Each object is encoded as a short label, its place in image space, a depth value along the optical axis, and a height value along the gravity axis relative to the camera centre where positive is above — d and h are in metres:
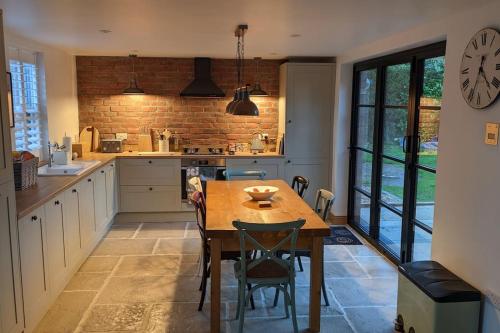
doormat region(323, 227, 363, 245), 5.18 -1.46
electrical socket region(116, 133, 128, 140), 6.29 -0.34
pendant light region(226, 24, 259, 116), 3.85 +0.06
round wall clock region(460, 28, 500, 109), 2.67 +0.27
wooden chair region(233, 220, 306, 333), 2.86 -1.02
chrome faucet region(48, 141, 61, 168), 4.59 -0.44
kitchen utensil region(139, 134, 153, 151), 6.21 -0.41
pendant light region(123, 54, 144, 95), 5.88 +0.33
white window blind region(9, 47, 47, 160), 4.52 +0.10
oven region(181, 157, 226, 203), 5.93 -0.74
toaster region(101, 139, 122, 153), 6.07 -0.46
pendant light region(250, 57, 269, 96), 6.07 +0.30
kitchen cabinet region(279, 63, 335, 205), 5.98 -0.08
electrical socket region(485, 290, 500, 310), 2.66 -1.09
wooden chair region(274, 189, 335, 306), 3.54 -0.79
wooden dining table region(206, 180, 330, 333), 3.02 -0.79
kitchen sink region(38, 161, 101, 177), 4.34 -0.57
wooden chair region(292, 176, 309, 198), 4.36 -0.67
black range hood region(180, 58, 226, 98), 6.00 +0.37
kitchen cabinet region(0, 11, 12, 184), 2.69 -0.12
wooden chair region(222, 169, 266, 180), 5.12 -0.69
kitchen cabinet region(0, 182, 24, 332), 2.64 -0.93
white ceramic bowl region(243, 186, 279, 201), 3.79 -0.67
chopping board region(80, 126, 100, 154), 6.16 -0.36
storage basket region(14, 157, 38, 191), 3.53 -0.50
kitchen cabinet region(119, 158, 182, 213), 5.89 -0.95
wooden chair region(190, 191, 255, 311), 3.45 -1.03
